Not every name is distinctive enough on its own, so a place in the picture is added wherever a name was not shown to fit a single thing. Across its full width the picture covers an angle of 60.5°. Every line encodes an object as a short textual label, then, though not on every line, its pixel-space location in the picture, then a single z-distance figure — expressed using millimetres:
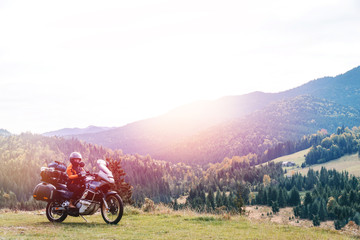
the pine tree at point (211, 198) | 159138
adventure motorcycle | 15086
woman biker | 15719
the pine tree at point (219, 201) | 142062
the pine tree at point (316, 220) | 147750
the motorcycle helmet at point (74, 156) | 15765
